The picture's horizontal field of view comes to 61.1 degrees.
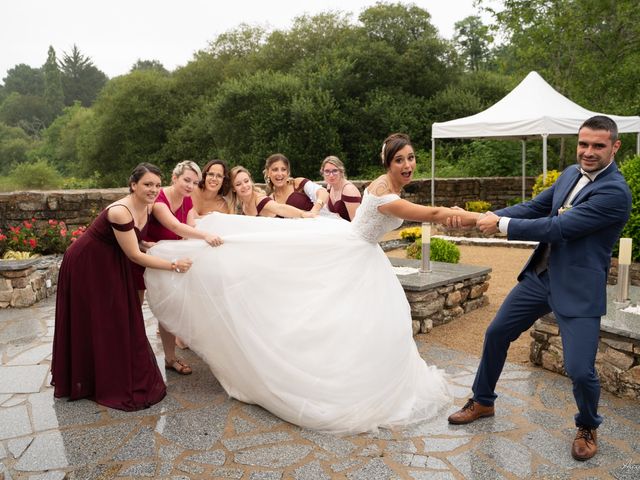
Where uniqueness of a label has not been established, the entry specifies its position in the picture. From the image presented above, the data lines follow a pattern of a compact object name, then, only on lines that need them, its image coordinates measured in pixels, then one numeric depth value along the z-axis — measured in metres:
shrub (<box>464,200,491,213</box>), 13.87
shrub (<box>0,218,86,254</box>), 7.70
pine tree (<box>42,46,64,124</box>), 71.06
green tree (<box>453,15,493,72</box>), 37.91
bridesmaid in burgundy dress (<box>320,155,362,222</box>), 5.78
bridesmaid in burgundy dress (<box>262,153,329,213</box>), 5.52
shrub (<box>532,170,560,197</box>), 12.20
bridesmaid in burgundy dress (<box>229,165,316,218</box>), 4.95
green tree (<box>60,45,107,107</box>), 79.31
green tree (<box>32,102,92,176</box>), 40.25
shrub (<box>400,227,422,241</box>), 10.45
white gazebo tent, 11.38
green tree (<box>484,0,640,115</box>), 15.98
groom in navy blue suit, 2.99
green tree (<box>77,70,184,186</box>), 26.61
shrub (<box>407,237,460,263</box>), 7.19
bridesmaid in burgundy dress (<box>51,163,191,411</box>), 3.84
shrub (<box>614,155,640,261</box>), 6.31
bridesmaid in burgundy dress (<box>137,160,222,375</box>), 4.19
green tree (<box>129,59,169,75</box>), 66.81
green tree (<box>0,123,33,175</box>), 47.22
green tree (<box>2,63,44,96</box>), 84.81
